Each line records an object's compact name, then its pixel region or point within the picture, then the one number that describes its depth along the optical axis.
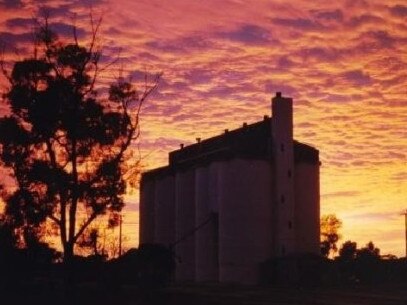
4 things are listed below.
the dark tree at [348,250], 106.19
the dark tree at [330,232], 125.62
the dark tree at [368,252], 87.38
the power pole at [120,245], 62.82
